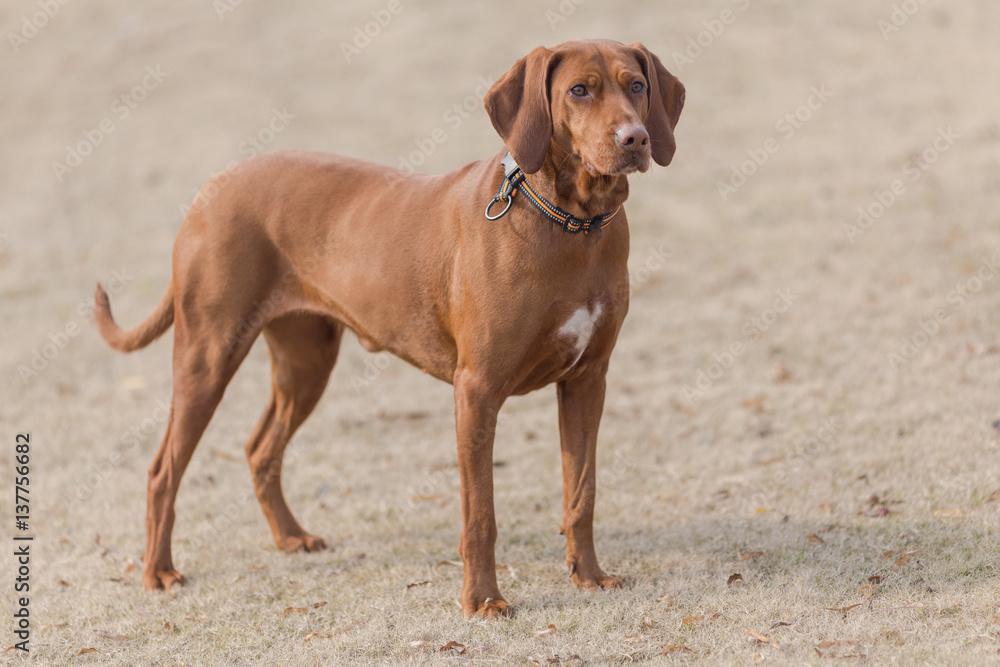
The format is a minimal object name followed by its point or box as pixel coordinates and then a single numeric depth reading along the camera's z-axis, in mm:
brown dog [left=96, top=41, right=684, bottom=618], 7340
